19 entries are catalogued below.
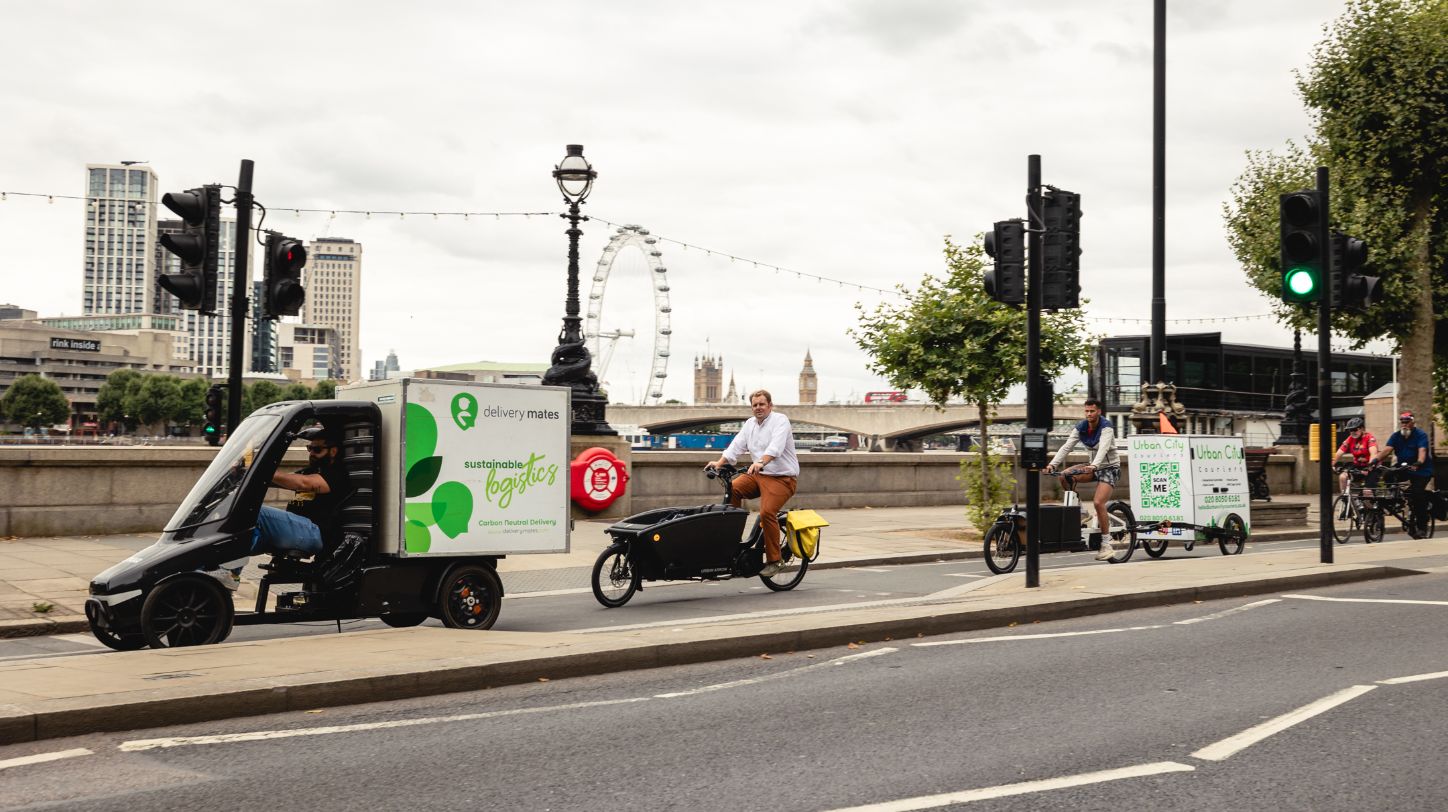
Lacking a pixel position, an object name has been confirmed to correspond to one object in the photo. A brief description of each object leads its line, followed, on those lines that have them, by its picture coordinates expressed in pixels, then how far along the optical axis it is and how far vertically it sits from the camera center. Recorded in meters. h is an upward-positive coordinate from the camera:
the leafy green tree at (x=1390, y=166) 26.27 +6.62
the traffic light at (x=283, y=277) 10.50 +1.56
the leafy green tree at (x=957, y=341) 18.36 +1.88
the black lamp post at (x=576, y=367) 18.78 +1.50
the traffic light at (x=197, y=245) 10.21 +1.75
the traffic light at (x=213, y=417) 15.85 +0.58
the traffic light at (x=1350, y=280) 13.12 +2.00
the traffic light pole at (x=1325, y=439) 12.98 +0.35
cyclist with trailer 13.74 +0.16
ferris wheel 91.75 +14.78
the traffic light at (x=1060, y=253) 10.70 +1.83
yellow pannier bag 11.45 -0.57
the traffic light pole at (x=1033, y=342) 10.57 +1.07
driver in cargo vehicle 8.07 -0.29
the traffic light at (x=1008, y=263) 10.51 +1.71
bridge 91.81 +3.89
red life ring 18.42 -0.17
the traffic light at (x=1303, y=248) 12.41 +2.19
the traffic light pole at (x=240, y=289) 10.51 +1.42
